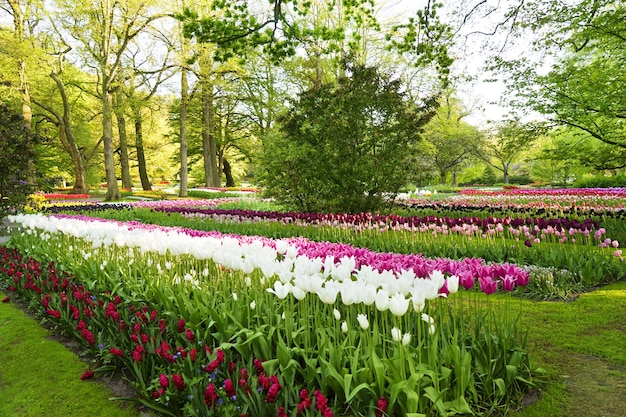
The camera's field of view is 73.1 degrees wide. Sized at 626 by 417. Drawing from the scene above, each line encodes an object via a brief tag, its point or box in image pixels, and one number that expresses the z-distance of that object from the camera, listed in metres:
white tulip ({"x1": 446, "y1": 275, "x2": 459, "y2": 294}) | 2.71
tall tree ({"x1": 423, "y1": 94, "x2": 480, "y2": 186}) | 39.41
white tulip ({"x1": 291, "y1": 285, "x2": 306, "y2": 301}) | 2.99
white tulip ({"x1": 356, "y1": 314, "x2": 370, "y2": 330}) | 2.48
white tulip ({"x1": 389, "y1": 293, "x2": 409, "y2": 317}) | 2.51
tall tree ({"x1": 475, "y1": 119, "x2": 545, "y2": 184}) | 13.29
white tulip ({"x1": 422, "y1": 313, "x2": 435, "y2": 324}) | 2.53
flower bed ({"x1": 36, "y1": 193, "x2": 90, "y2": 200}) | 25.31
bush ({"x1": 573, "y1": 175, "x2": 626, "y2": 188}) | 25.84
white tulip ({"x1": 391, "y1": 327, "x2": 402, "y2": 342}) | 2.35
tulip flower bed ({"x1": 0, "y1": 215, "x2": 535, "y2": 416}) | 2.47
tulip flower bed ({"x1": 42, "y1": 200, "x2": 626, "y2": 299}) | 5.48
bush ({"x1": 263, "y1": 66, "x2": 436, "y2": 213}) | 11.26
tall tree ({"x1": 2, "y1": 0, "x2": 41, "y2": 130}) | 21.47
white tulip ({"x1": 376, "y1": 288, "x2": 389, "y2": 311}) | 2.55
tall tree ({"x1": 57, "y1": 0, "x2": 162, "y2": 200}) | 21.23
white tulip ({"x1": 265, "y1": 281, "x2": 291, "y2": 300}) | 3.03
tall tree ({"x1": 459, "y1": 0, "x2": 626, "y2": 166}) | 9.71
